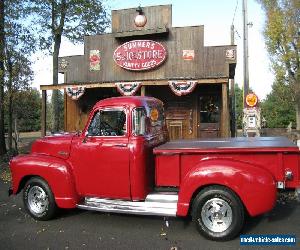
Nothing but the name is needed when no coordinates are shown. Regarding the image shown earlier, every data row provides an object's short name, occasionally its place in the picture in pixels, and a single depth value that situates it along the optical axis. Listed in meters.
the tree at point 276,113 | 47.02
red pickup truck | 6.11
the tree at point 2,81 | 17.56
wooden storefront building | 14.96
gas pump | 11.07
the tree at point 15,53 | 18.25
